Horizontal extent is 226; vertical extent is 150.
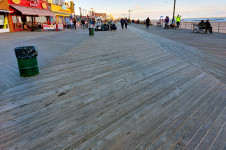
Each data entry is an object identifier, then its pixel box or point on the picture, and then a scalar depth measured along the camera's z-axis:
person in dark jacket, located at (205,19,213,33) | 17.88
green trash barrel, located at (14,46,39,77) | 4.84
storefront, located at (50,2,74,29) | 36.01
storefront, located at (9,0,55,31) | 23.48
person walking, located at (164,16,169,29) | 26.75
